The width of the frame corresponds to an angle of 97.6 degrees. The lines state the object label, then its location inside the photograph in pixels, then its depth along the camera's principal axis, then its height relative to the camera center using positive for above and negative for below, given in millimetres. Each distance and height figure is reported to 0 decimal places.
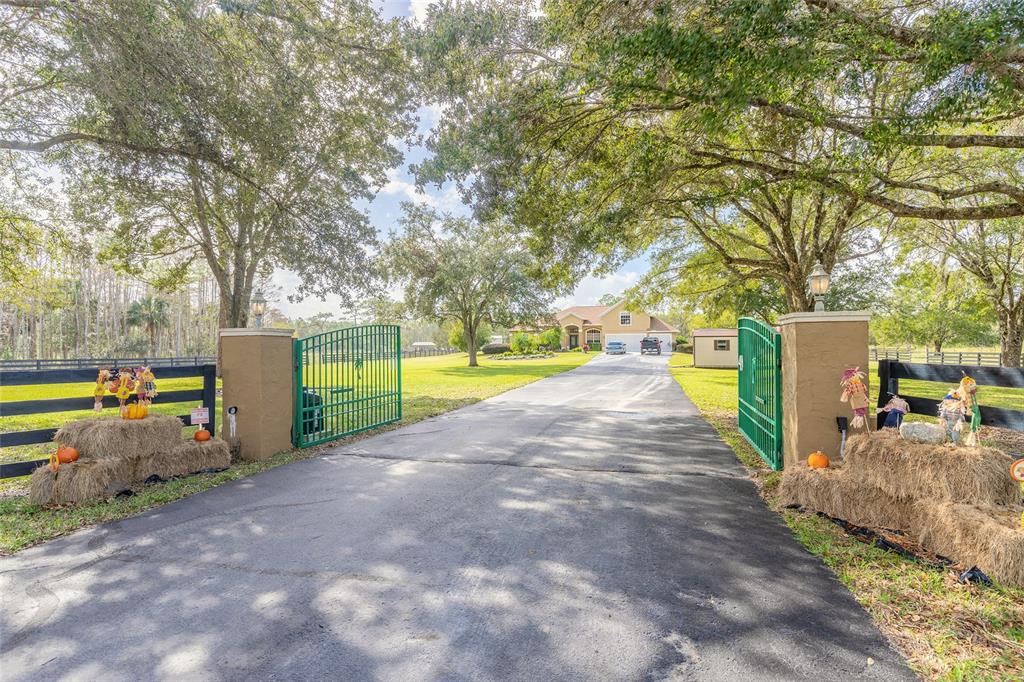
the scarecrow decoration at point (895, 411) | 4266 -729
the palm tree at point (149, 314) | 41719 +2941
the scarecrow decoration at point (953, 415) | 3600 -648
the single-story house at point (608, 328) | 55312 +1495
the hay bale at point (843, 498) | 3775 -1459
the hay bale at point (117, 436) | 4801 -1000
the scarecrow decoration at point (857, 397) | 4352 -592
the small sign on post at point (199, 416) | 5971 -961
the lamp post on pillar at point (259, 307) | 7832 +650
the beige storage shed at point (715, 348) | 27750 -612
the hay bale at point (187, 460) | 5160 -1399
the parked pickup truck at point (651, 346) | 43950 -691
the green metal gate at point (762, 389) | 5602 -740
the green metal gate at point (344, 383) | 7172 -770
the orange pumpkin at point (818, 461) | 4426 -1231
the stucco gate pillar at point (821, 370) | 4797 -359
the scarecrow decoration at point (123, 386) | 5211 -472
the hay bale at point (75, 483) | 4504 -1391
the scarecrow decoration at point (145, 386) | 5285 -490
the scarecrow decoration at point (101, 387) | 5172 -479
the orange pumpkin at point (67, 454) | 4652 -1128
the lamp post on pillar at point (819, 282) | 6035 +744
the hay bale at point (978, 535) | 2834 -1380
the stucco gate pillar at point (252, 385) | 6258 -572
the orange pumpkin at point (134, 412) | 5176 -765
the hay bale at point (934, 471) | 3260 -1060
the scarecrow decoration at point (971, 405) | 3512 -558
